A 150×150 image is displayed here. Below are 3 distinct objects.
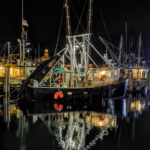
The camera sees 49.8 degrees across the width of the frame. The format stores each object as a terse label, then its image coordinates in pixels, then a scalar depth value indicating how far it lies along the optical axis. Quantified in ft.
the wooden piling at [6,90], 58.73
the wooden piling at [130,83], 101.78
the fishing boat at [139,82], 103.09
